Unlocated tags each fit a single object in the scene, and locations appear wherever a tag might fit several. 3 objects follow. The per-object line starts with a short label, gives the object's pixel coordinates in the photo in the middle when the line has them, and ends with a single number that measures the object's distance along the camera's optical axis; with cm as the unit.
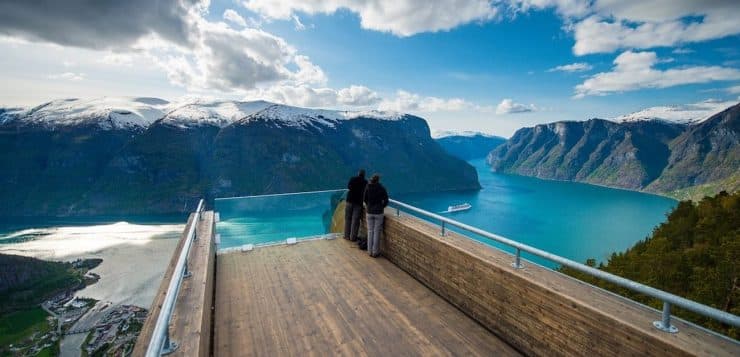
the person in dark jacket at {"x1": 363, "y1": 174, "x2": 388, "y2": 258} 650
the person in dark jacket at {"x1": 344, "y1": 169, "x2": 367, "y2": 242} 726
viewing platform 282
